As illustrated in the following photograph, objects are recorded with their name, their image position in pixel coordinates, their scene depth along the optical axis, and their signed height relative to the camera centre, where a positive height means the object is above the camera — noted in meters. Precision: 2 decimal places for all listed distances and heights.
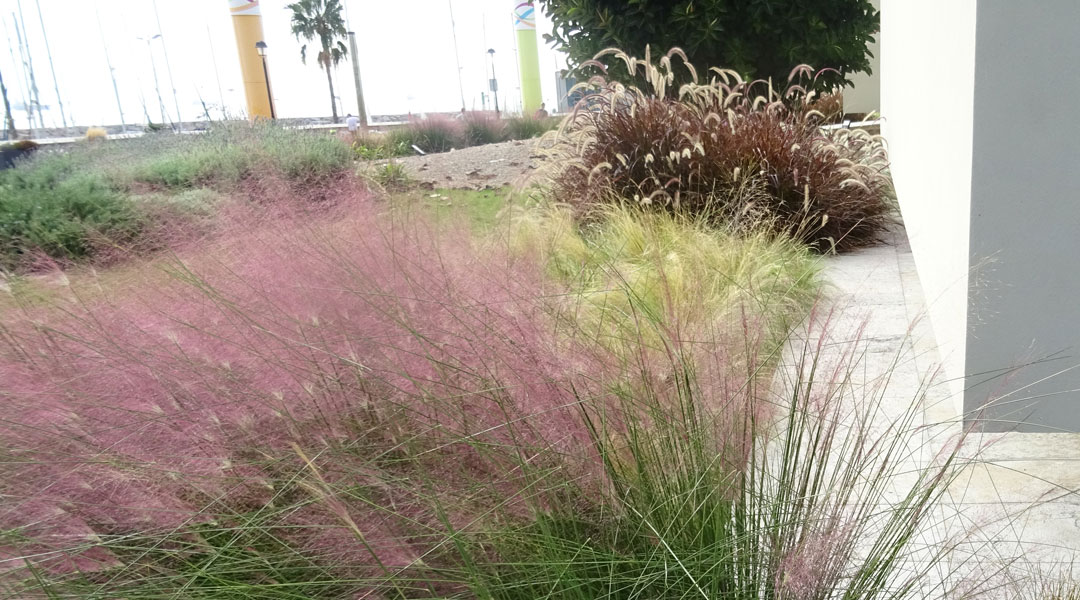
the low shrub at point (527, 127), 14.42 -0.29
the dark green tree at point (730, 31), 7.00 +0.59
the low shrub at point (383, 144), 11.18 -0.28
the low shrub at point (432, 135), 13.12 -0.23
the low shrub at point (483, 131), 14.01 -0.27
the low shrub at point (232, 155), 5.60 -0.13
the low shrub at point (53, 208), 4.18 -0.31
